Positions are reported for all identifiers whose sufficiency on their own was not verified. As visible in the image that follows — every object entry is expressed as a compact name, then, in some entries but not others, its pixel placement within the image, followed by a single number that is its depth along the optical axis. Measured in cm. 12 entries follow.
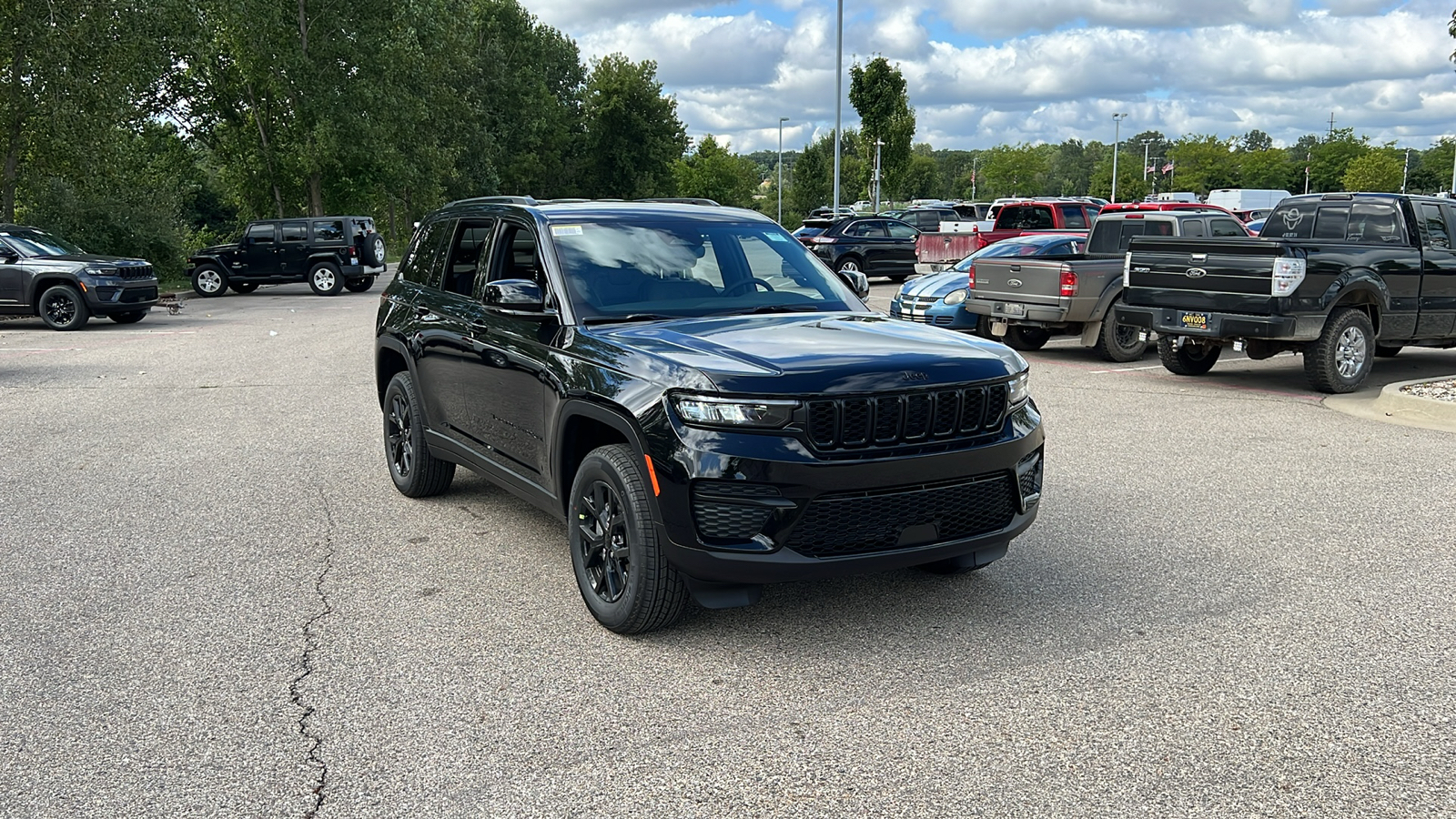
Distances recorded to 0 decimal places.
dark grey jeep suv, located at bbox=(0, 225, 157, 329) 2008
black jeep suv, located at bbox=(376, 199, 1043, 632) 445
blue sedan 1630
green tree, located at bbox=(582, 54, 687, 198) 7769
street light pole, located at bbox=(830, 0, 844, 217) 4169
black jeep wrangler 2888
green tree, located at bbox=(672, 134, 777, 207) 10075
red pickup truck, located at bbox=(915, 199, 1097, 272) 2345
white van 5594
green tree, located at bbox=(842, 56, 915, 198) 5953
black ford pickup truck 1123
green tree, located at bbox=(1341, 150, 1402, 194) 10019
